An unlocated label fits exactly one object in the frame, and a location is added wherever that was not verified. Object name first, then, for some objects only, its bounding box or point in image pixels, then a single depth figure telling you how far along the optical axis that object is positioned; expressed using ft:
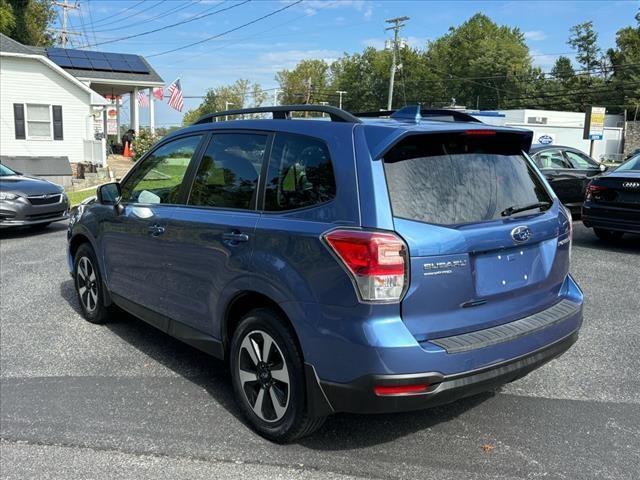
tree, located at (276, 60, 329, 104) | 335.47
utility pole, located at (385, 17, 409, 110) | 180.04
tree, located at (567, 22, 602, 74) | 316.40
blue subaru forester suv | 9.38
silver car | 34.30
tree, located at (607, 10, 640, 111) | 268.82
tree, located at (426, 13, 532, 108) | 315.17
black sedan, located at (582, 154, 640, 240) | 28.68
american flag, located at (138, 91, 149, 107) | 104.57
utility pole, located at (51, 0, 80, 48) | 177.78
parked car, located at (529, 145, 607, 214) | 39.19
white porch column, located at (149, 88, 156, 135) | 101.78
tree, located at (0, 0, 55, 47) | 107.13
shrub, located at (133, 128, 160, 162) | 88.63
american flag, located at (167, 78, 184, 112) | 112.47
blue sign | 116.47
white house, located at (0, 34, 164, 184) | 73.36
